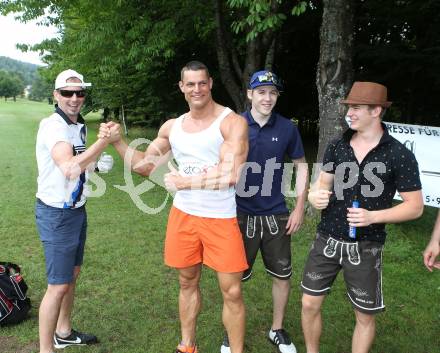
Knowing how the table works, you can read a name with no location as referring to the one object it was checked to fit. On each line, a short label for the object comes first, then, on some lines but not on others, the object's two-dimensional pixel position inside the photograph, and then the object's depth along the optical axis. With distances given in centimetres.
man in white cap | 344
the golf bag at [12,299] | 426
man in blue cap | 392
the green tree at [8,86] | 14825
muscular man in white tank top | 328
